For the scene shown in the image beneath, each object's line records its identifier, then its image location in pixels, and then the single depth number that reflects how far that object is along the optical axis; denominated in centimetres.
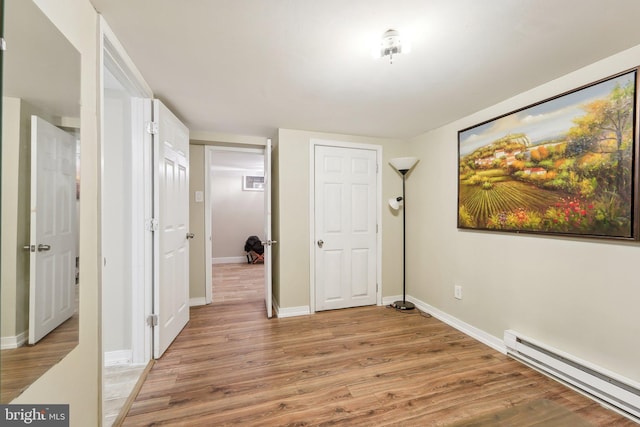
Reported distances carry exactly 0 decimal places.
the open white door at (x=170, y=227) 208
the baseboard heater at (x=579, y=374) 150
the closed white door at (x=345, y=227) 317
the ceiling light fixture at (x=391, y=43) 134
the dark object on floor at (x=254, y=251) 634
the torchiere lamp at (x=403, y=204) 315
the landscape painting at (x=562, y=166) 153
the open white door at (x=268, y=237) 288
